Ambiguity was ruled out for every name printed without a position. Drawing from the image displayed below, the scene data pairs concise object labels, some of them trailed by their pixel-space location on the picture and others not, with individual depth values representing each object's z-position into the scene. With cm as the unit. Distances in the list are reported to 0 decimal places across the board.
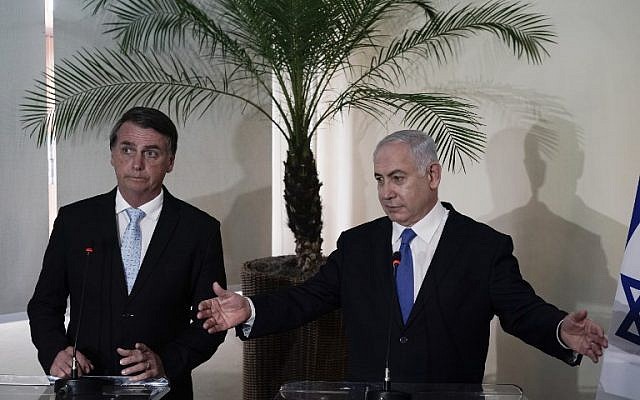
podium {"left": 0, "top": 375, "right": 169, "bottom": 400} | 236
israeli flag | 360
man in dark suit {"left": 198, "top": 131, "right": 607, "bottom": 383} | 288
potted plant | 468
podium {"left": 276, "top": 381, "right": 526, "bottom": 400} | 238
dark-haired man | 302
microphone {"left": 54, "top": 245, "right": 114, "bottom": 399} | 238
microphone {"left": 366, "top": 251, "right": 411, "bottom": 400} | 229
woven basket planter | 481
